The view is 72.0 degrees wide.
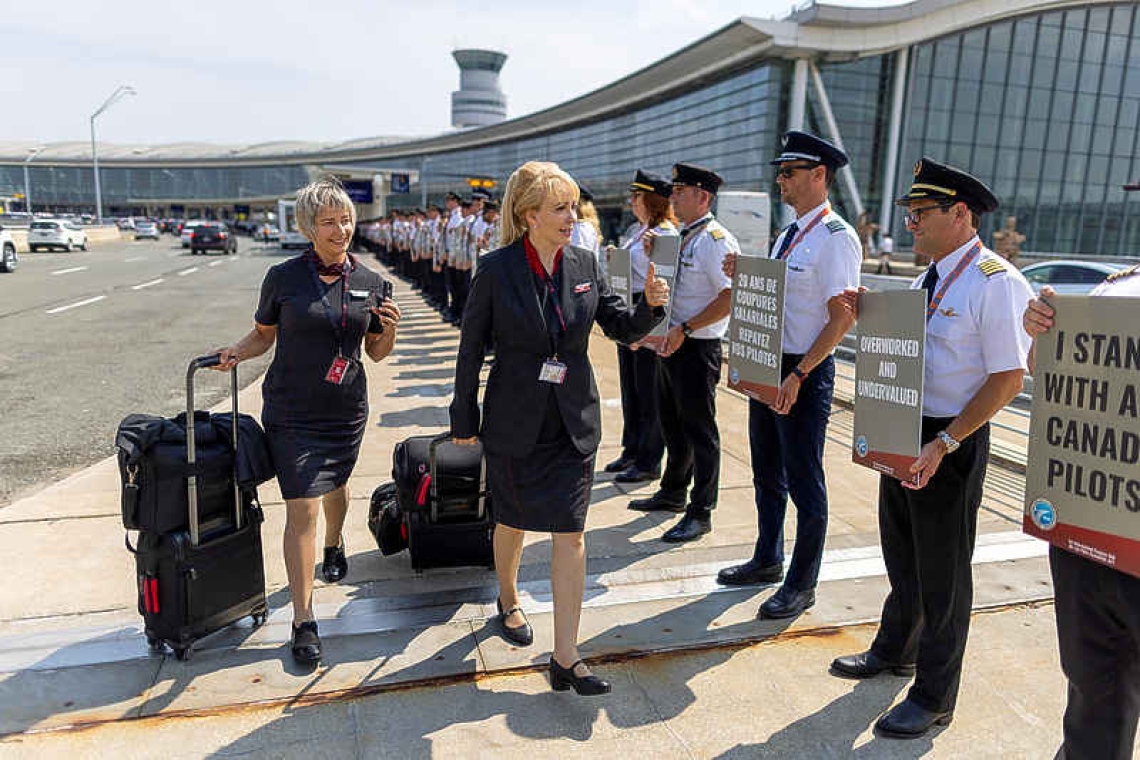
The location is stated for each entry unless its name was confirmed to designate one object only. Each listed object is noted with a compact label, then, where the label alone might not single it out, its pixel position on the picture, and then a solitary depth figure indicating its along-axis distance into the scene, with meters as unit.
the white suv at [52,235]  35.00
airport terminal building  42.62
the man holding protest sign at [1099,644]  1.96
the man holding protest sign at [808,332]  3.39
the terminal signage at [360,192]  55.68
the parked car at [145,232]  63.88
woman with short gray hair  3.15
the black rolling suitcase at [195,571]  2.98
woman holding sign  5.09
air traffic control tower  167.50
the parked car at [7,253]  22.11
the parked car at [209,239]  38.73
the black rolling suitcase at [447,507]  3.74
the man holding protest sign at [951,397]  2.53
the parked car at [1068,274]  11.45
